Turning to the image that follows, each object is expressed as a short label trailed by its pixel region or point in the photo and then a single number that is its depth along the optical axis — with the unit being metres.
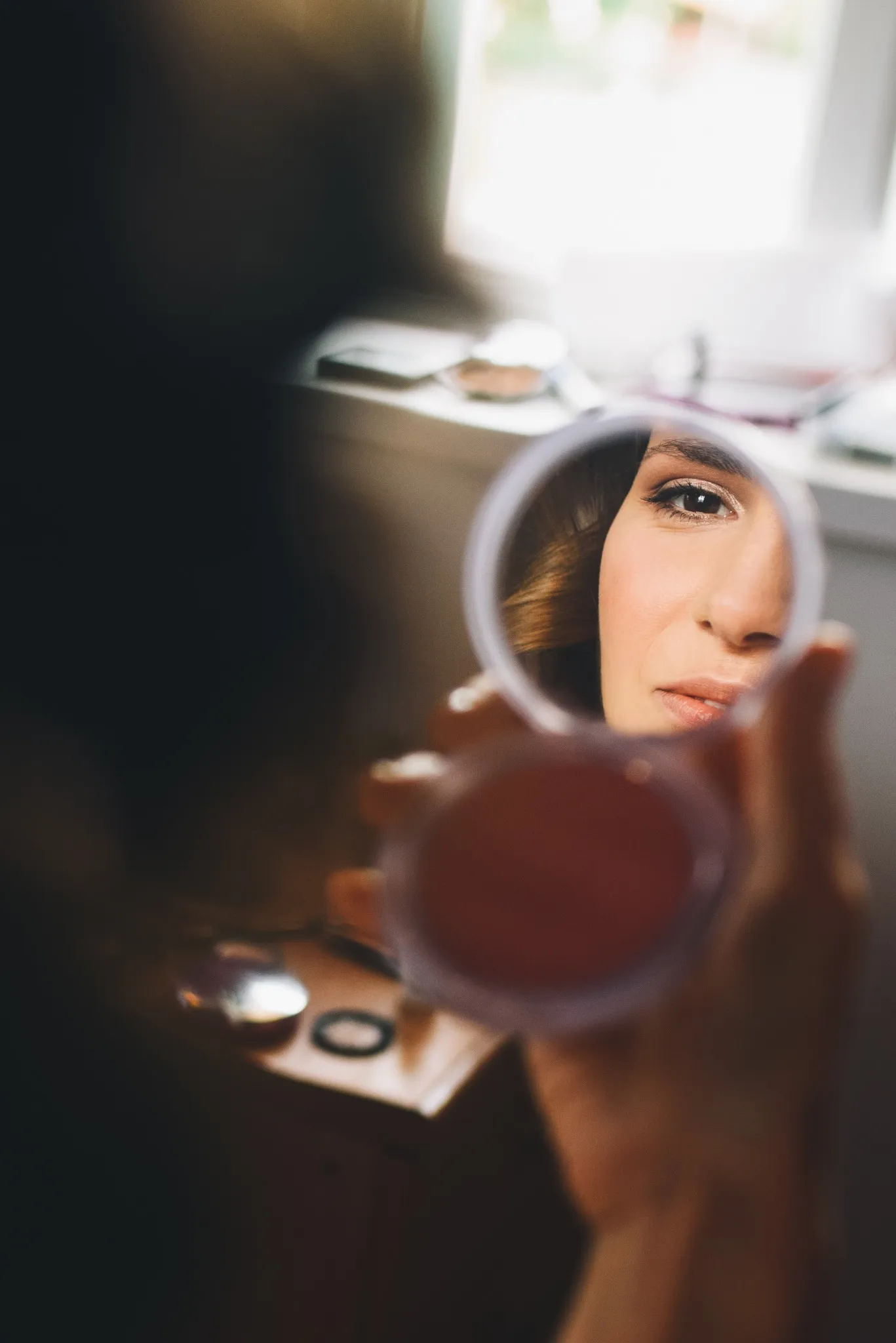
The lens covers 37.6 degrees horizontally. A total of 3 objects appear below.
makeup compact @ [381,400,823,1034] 0.47
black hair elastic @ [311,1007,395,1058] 0.91
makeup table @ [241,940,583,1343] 0.87
